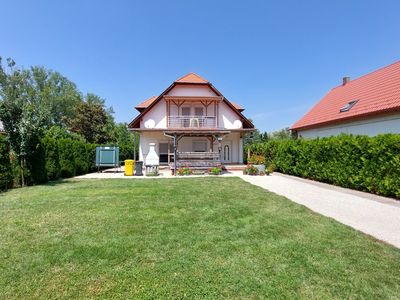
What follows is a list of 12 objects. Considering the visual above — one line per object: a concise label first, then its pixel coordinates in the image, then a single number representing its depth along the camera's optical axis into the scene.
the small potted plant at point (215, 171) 15.99
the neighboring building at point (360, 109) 14.12
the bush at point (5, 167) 9.66
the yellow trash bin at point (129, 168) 16.16
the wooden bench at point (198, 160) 16.78
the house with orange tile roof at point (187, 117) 21.88
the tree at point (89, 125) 38.12
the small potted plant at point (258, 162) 16.58
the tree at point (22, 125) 10.42
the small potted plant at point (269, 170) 16.71
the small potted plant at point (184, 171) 16.05
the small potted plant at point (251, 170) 16.42
